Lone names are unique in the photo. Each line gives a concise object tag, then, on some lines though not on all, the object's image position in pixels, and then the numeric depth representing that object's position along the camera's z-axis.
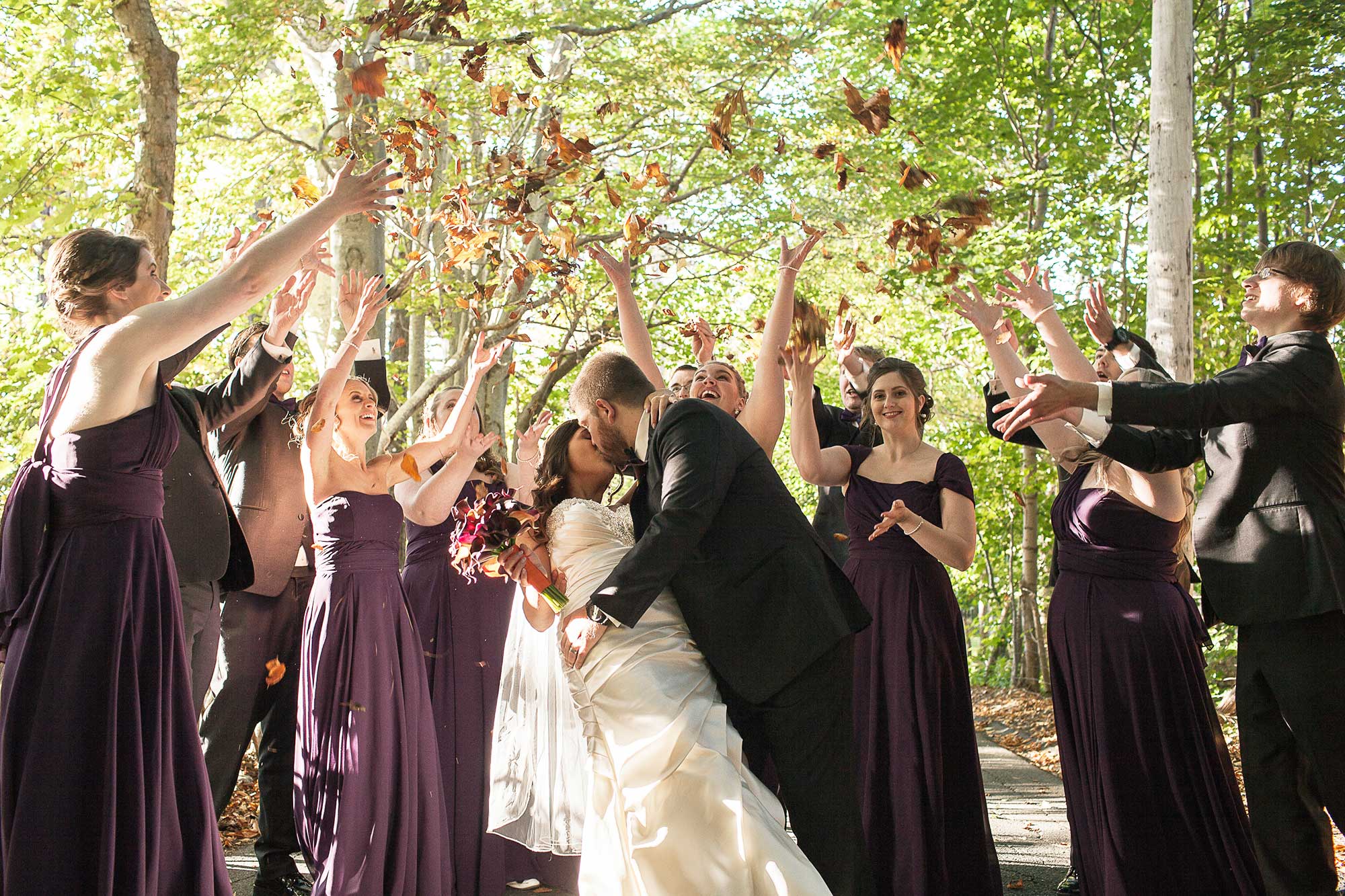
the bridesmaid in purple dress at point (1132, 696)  4.31
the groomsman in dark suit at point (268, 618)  5.06
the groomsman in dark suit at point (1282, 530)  3.78
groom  3.44
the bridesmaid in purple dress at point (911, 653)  4.70
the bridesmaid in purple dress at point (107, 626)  3.12
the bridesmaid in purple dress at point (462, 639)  5.29
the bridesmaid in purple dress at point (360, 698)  4.39
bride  3.31
